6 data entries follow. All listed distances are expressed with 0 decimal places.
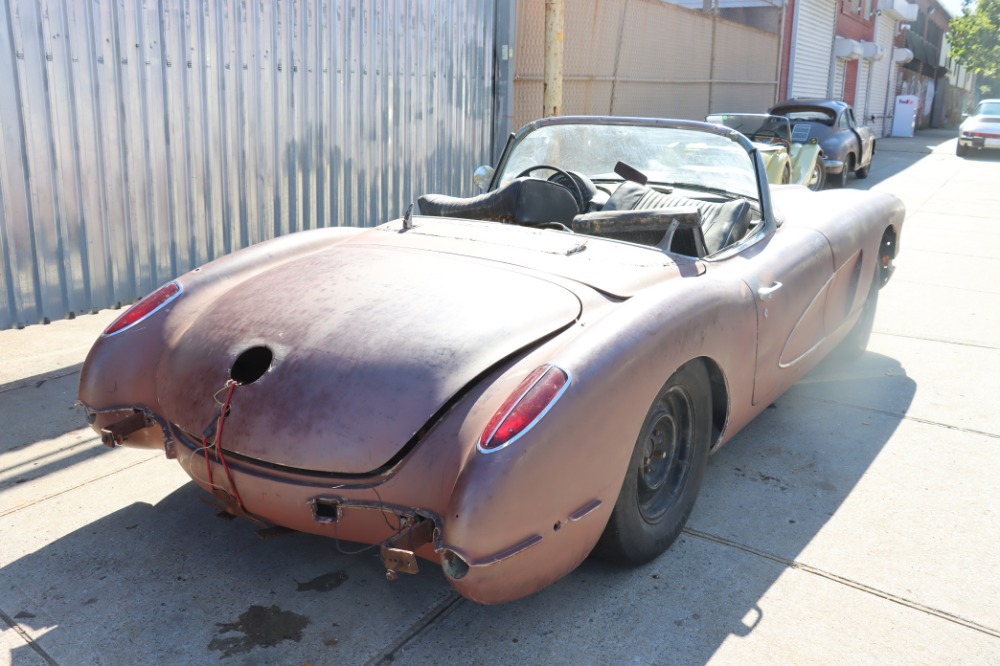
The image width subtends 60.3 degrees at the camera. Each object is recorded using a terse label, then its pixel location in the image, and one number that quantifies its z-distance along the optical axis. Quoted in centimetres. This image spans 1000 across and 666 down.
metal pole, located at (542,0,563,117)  812
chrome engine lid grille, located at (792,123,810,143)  1385
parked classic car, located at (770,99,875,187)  1403
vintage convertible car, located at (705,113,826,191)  1099
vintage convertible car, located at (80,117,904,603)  228
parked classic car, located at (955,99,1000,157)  2150
